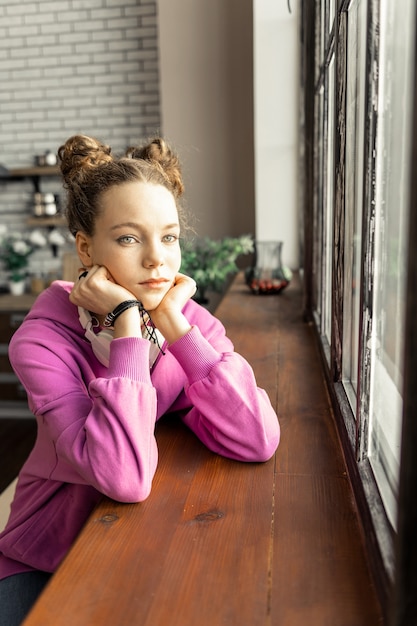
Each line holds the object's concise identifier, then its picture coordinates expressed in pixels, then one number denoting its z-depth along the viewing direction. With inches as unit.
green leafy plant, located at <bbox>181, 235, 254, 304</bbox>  119.1
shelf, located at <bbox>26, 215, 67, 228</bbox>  183.6
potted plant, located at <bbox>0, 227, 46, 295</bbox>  185.5
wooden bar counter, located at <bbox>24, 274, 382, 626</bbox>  26.9
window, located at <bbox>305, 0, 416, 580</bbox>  30.4
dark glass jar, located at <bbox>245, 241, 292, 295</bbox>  115.3
